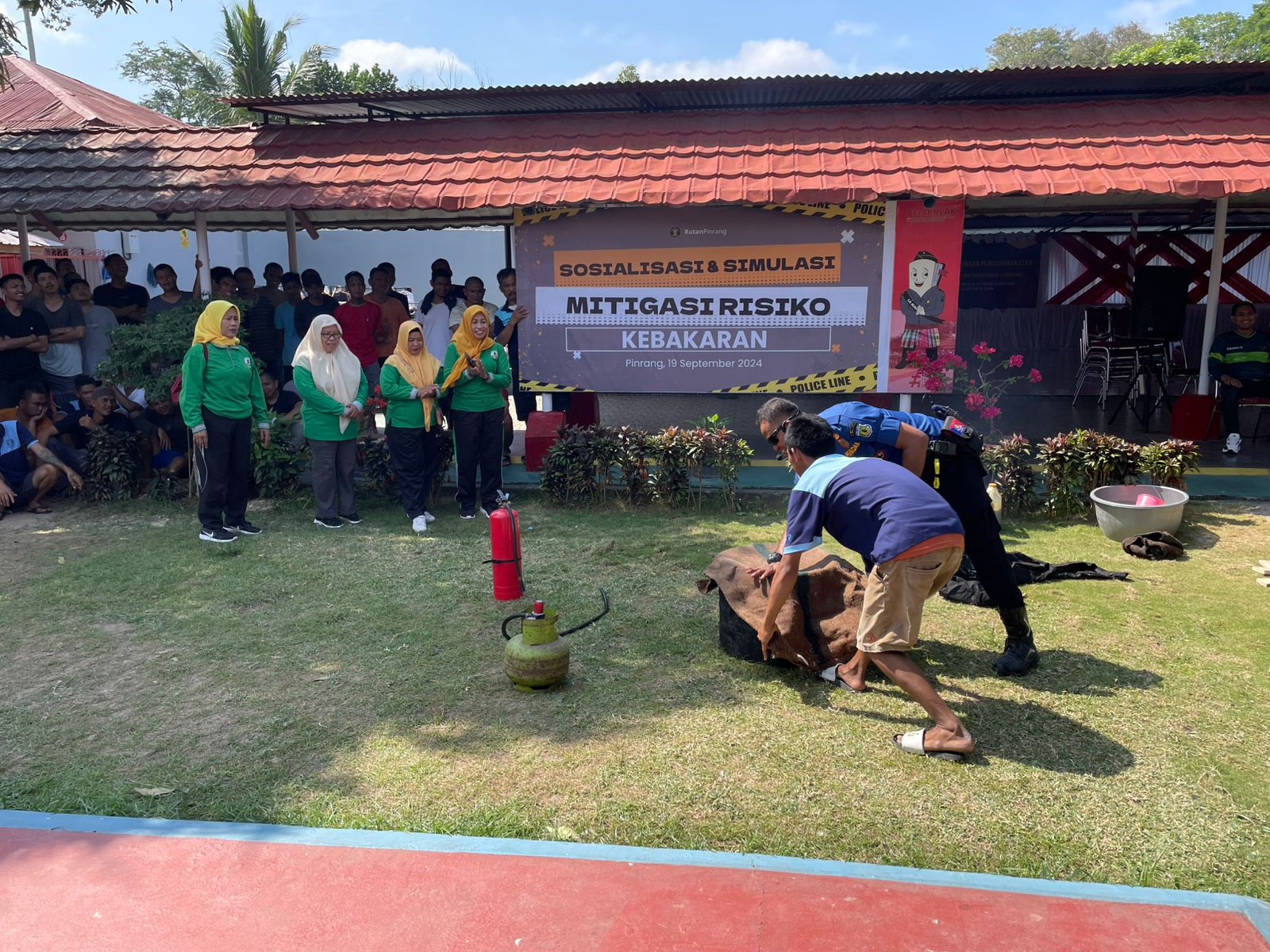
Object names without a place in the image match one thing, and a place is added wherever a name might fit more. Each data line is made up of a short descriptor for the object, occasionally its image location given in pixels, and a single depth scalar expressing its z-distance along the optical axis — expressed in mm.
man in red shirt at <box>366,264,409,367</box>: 10109
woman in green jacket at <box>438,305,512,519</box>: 7910
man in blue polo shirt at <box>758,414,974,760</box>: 4113
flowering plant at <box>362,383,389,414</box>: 8711
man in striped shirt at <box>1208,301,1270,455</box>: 9906
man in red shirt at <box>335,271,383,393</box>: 9656
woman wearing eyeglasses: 7840
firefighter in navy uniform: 4820
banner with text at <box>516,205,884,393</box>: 8961
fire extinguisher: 6074
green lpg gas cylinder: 4812
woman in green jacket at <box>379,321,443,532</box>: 7930
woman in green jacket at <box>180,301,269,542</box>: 7465
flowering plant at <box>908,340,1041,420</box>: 8461
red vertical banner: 8773
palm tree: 22922
